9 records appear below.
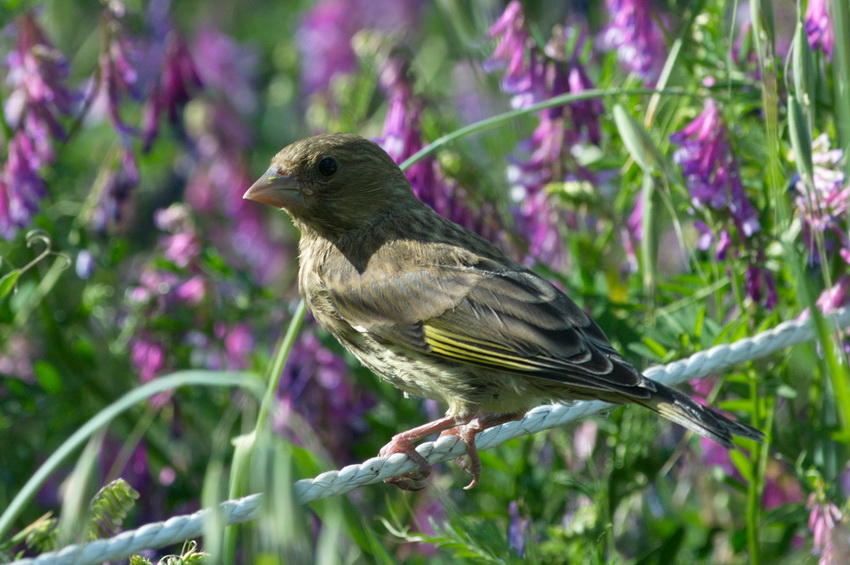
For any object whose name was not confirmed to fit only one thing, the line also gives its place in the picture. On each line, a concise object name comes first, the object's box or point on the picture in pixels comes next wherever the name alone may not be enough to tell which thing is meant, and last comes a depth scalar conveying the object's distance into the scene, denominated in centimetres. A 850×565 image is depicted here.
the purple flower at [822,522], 563
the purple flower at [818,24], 595
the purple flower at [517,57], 687
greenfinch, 527
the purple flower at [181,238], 751
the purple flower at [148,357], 750
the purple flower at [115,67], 733
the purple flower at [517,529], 607
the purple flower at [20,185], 709
